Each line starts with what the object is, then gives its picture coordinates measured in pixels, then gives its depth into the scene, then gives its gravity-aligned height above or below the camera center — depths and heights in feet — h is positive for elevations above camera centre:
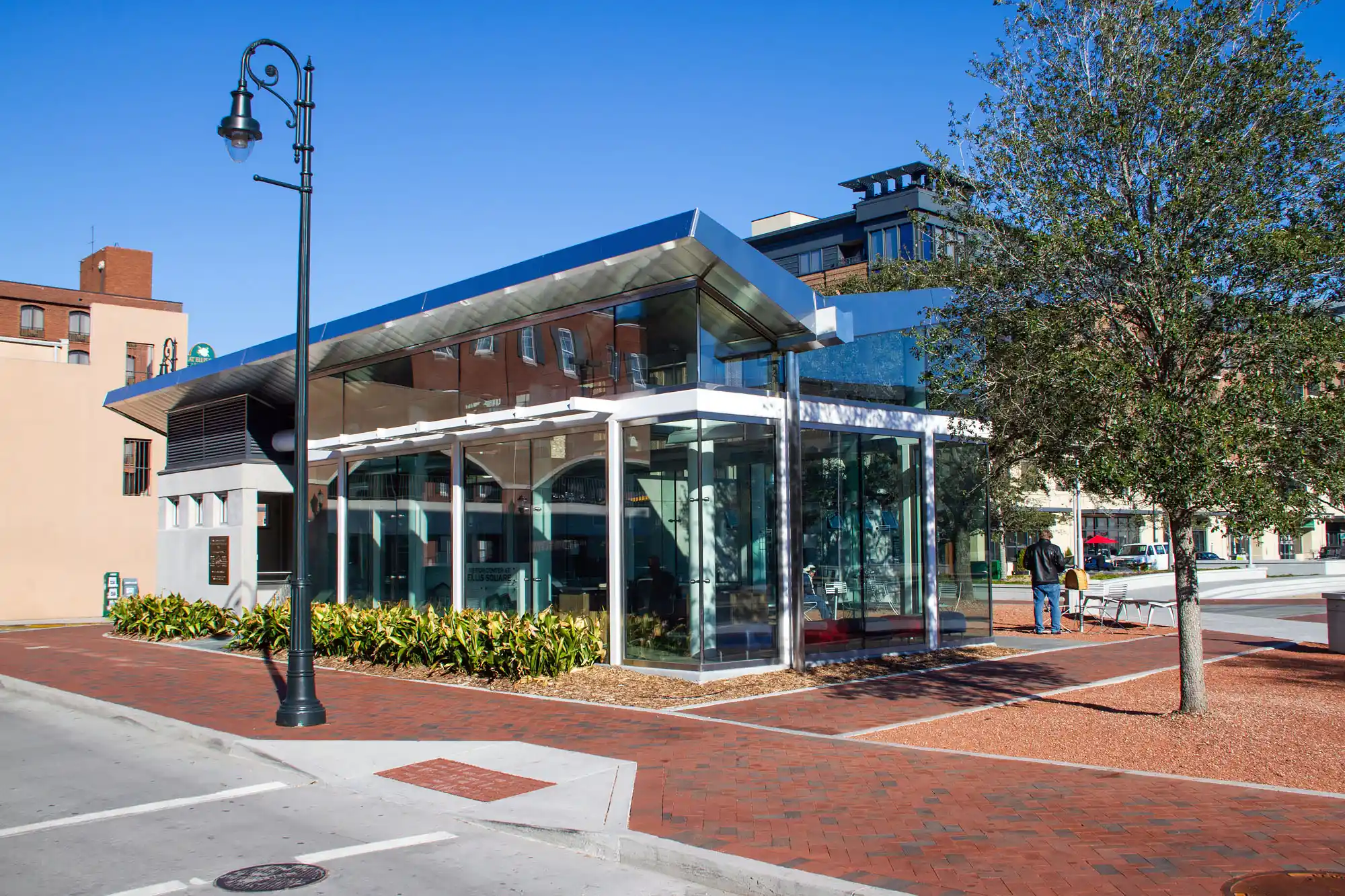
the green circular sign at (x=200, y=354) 108.27 +17.90
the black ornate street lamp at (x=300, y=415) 36.01 +3.87
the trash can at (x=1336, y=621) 50.26 -5.38
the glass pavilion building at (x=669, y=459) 43.91 +2.88
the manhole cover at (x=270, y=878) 19.76 -6.75
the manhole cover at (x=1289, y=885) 17.34 -6.25
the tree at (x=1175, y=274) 29.12 +7.18
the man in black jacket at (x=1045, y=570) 60.80 -3.30
